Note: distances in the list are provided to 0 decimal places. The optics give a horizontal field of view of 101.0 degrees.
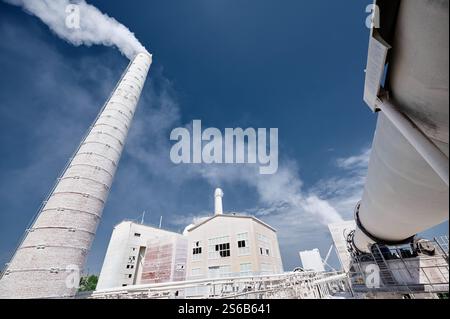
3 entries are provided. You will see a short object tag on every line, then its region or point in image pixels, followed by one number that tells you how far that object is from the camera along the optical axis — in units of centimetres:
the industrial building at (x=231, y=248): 2252
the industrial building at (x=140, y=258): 3041
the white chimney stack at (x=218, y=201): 3579
